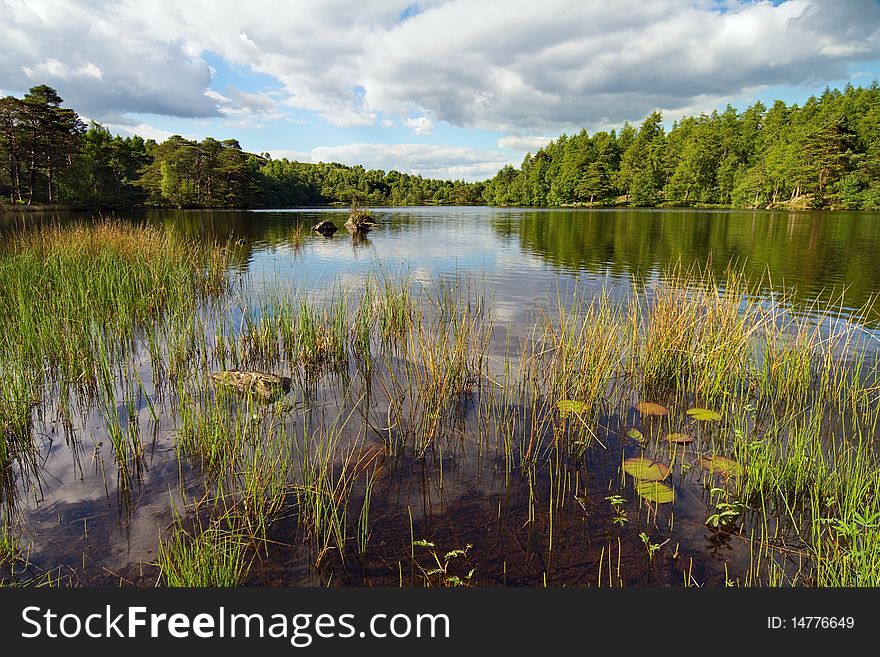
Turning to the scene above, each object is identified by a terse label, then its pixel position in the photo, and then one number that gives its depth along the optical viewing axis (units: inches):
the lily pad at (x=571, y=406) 209.2
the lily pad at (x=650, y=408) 223.8
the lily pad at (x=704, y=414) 213.2
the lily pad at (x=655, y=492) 158.9
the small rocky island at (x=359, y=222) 1374.3
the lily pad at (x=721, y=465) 170.8
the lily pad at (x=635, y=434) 200.1
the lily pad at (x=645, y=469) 171.5
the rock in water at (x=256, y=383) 227.1
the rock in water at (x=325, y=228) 1278.3
